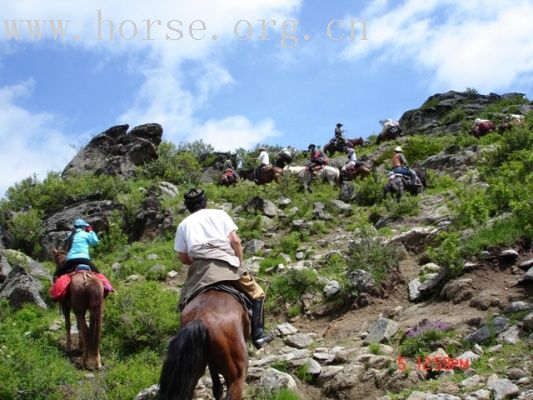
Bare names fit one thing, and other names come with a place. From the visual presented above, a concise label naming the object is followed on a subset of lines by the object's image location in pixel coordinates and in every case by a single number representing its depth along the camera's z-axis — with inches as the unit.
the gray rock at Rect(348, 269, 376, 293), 402.3
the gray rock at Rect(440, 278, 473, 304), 343.9
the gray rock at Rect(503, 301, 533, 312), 298.6
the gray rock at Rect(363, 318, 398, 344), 326.6
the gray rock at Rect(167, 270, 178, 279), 550.9
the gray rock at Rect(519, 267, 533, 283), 330.6
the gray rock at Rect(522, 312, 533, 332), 276.0
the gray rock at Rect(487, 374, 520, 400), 225.1
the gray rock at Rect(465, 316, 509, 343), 284.4
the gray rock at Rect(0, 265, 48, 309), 506.6
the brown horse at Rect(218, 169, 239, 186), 925.2
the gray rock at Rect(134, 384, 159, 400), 292.7
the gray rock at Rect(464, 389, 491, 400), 229.1
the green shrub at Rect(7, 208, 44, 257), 787.4
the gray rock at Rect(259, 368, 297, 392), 281.9
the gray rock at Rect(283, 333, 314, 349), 358.3
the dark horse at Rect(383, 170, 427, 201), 663.1
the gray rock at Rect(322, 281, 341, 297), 417.9
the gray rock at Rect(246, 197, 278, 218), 702.5
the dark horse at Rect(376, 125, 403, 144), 1127.6
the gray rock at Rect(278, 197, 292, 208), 738.8
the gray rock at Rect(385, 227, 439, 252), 474.9
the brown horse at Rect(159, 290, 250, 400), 205.6
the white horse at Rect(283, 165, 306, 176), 840.9
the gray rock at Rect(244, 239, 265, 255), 584.7
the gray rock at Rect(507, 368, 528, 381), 239.0
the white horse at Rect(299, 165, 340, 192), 818.2
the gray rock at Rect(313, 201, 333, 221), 649.6
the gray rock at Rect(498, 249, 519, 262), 362.6
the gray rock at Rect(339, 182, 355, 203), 716.7
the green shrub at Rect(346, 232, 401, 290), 415.2
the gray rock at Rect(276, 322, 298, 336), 383.9
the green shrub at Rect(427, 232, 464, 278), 371.6
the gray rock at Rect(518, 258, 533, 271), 347.9
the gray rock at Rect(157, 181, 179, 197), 890.1
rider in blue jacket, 409.7
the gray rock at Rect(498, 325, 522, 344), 271.9
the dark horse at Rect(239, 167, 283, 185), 883.4
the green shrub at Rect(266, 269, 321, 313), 431.5
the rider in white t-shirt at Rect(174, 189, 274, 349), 257.9
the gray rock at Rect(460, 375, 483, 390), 241.3
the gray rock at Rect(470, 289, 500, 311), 323.6
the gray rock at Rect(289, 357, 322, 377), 303.3
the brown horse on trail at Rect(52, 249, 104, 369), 370.6
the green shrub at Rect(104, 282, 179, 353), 386.7
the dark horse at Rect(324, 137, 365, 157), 1112.8
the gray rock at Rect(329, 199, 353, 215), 667.9
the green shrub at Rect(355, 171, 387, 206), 686.5
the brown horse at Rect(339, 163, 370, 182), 803.4
